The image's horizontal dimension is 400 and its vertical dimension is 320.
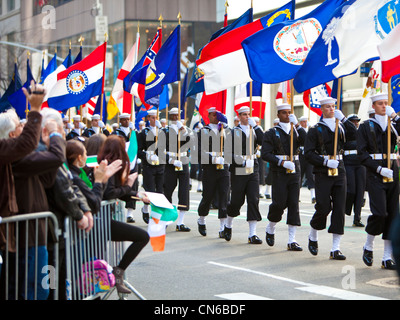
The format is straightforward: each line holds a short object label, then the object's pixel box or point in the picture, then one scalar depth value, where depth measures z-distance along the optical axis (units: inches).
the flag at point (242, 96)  616.7
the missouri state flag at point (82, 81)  585.3
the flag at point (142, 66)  582.6
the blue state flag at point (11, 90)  826.2
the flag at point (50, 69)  762.2
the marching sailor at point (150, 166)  552.4
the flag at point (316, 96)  644.6
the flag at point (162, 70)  554.3
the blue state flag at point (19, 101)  804.7
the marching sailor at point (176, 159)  531.2
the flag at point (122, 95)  656.4
